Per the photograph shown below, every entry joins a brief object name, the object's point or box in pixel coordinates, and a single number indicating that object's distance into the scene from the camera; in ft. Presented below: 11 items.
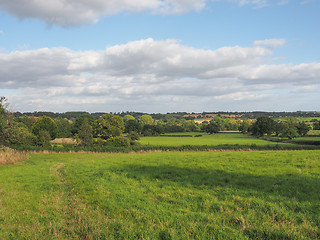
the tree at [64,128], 353.02
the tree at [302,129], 325.62
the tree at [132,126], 383.86
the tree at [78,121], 367.04
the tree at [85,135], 194.18
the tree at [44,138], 181.78
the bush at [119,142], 188.24
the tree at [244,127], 451.12
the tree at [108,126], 275.55
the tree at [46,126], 270.67
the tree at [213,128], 430.61
